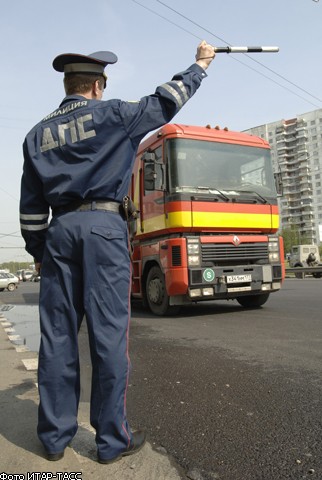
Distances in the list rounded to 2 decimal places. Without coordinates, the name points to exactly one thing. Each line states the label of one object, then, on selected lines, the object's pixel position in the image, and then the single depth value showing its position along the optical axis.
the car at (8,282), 31.09
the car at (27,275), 70.80
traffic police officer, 2.14
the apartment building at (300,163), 127.88
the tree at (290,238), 93.44
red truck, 7.21
